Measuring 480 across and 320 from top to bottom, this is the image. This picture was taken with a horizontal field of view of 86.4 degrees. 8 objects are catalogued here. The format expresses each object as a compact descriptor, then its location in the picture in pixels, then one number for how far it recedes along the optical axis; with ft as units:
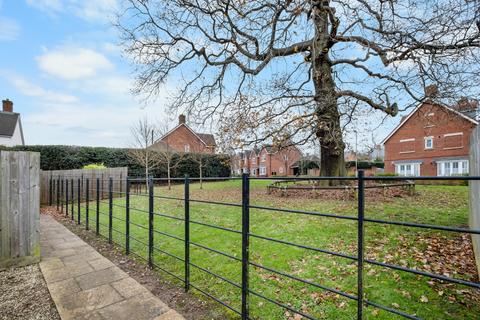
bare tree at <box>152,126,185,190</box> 62.78
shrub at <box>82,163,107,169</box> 45.14
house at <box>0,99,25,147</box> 82.12
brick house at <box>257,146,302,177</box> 143.81
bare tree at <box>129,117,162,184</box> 60.64
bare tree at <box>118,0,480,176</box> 23.54
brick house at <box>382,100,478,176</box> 77.66
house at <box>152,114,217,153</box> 94.86
